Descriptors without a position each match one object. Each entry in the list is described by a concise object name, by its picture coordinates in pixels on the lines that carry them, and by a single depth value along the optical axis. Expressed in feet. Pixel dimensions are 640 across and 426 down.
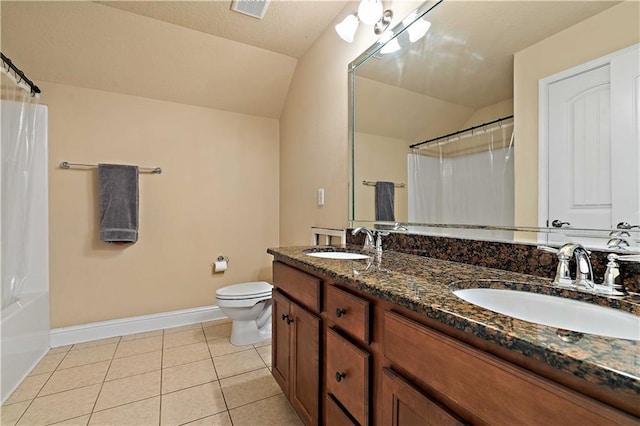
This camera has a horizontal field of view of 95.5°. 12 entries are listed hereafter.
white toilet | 6.93
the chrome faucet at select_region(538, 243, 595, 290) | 2.38
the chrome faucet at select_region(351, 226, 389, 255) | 4.96
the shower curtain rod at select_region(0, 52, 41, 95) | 5.78
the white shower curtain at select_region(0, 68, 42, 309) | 5.92
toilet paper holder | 9.05
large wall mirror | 2.54
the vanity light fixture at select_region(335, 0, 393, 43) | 5.07
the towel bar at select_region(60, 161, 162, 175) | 7.24
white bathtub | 5.30
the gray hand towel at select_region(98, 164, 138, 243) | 7.48
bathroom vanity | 1.36
